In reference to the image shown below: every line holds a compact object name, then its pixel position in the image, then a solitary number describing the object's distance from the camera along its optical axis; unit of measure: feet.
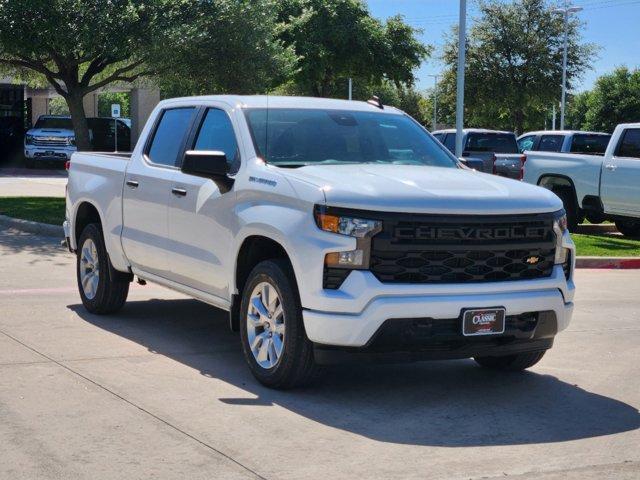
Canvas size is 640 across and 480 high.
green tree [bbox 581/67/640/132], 258.98
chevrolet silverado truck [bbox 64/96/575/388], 20.39
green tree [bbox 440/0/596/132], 166.20
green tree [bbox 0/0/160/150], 63.77
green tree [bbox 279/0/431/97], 133.18
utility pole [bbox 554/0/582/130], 152.56
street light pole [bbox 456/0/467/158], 68.39
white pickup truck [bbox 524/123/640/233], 57.67
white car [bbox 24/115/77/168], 126.31
